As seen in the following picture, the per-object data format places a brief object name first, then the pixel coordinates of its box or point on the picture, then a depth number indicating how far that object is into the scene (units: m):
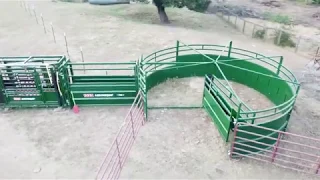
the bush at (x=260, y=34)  14.06
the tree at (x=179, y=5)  14.36
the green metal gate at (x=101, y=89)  7.43
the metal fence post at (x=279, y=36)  13.20
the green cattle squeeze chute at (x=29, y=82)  7.06
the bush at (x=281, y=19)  16.73
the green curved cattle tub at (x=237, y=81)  6.04
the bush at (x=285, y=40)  13.19
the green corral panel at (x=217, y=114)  6.29
